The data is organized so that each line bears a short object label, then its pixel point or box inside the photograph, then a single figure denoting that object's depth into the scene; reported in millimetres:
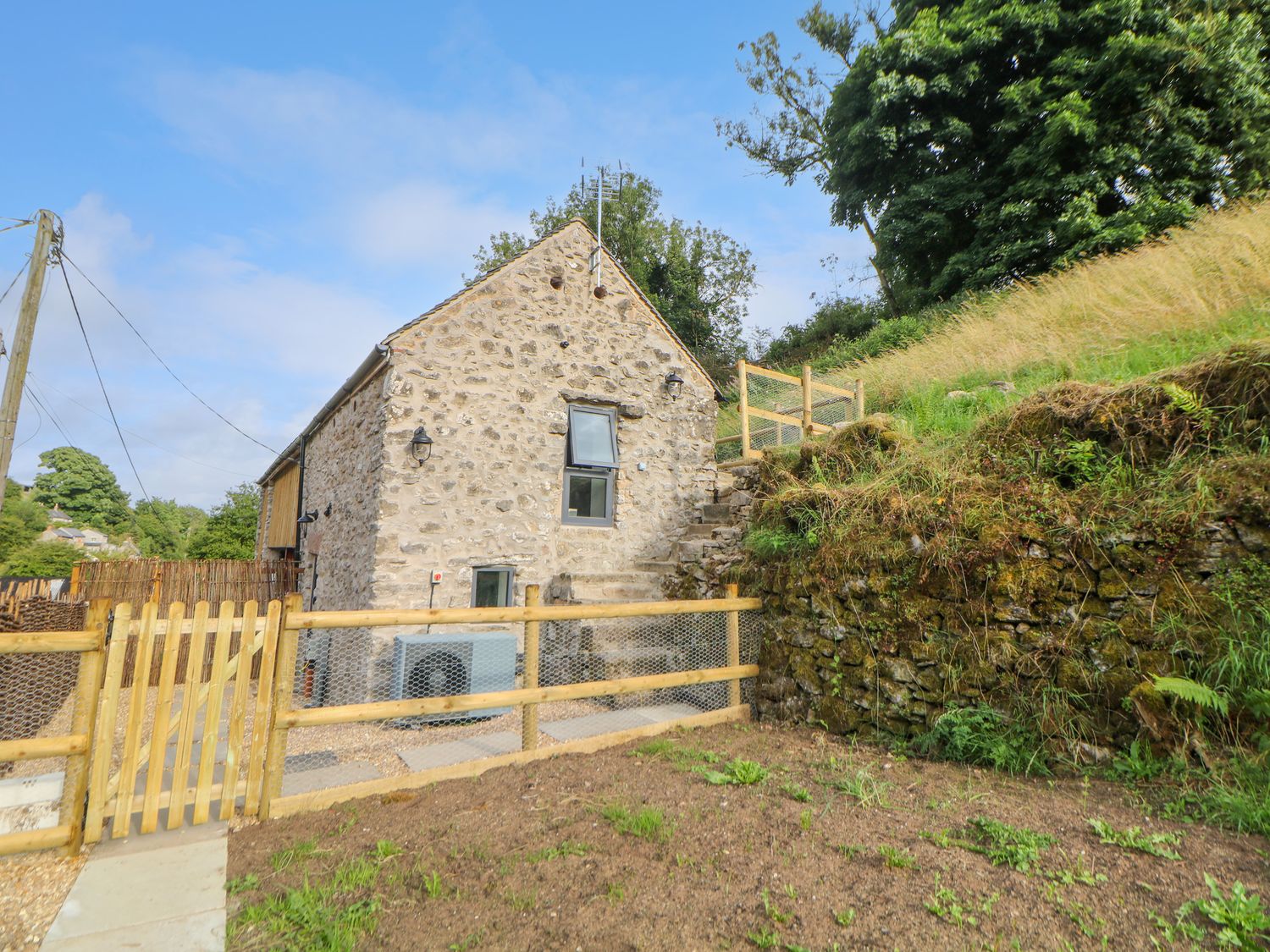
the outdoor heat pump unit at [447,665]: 6133
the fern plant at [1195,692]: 3260
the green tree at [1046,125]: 12398
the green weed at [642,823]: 3312
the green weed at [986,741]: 3971
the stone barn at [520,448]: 7621
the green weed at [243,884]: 2939
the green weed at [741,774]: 4043
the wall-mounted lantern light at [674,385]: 9584
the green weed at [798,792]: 3725
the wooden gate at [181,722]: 3471
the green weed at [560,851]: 3109
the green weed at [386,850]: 3191
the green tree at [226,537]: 20531
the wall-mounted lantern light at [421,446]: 7492
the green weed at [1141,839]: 2805
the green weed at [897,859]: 2887
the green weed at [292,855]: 3152
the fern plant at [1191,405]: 4289
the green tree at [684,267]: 25016
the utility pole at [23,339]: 8422
